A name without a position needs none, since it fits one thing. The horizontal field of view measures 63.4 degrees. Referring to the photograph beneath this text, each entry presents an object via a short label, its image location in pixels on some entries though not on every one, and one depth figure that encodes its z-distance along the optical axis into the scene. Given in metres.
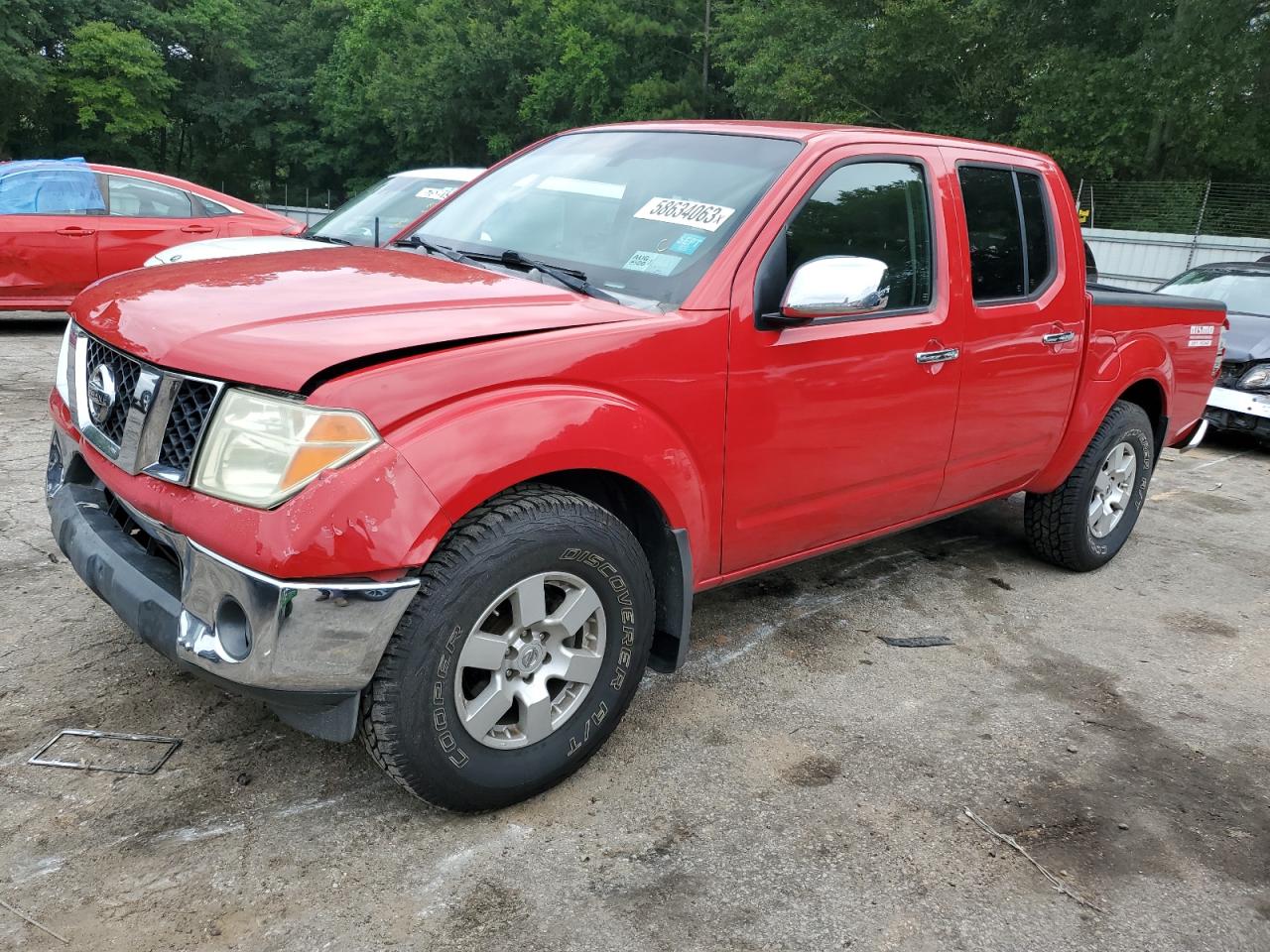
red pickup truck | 2.22
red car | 8.51
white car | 7.27
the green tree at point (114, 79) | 39.97
